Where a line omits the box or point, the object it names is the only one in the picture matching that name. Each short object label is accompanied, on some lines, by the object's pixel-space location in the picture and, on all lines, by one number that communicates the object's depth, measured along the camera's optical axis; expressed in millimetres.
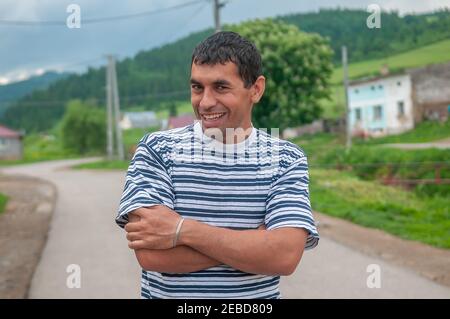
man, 1901
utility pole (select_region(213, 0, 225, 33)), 17906
